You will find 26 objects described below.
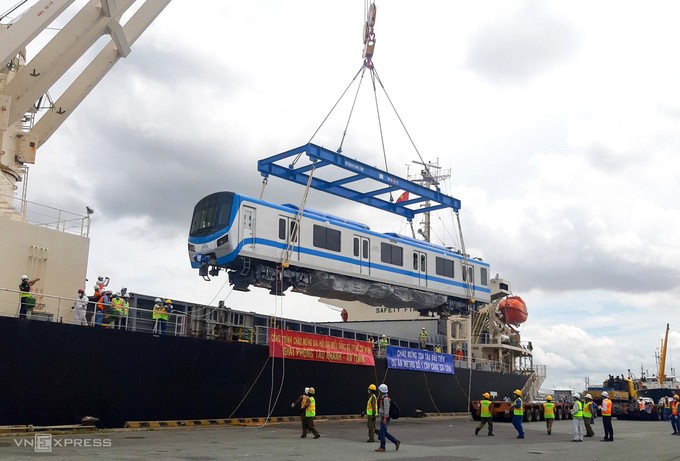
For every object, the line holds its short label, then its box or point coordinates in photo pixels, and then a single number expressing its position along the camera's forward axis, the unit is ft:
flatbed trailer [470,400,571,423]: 94.73
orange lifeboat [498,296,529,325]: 131.95
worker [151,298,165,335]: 63.41
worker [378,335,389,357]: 92.99
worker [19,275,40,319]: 53.16
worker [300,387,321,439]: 56.29
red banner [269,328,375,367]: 73.77
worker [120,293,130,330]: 59.95
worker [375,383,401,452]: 49.26
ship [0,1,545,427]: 53.93
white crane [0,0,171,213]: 62.69
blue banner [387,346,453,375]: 92.07
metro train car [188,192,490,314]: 75.31
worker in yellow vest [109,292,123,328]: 59.36
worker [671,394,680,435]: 75.36
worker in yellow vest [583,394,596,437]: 66.13
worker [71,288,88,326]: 56.95
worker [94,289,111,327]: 59.02
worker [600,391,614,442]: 64.64
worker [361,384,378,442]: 54.95
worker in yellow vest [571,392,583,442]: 64.44
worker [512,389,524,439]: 64.88
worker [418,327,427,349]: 102.47
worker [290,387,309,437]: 56.18
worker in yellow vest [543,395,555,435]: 72.59
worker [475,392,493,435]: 67.63
